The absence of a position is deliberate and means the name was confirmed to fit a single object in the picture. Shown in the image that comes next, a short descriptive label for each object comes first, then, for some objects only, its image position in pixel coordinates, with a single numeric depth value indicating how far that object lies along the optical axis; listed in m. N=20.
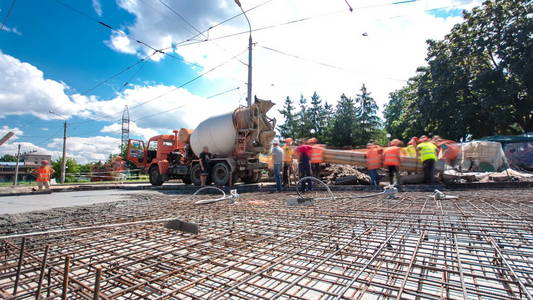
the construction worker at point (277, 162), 8.12
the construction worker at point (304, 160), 7.73
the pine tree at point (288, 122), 50.81
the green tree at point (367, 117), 42.47
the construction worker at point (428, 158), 7.78
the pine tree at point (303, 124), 49.62
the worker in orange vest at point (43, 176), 10.46
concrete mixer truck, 10.34
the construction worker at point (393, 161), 8.23
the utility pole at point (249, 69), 13.37
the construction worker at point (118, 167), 19.84
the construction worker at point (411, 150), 9.41
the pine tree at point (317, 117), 50.62
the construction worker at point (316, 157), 9.71
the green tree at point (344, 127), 40.34
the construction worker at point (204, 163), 10.31
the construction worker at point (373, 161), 8.01
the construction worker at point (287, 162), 10.08
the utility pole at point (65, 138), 22.66
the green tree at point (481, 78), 17.48
